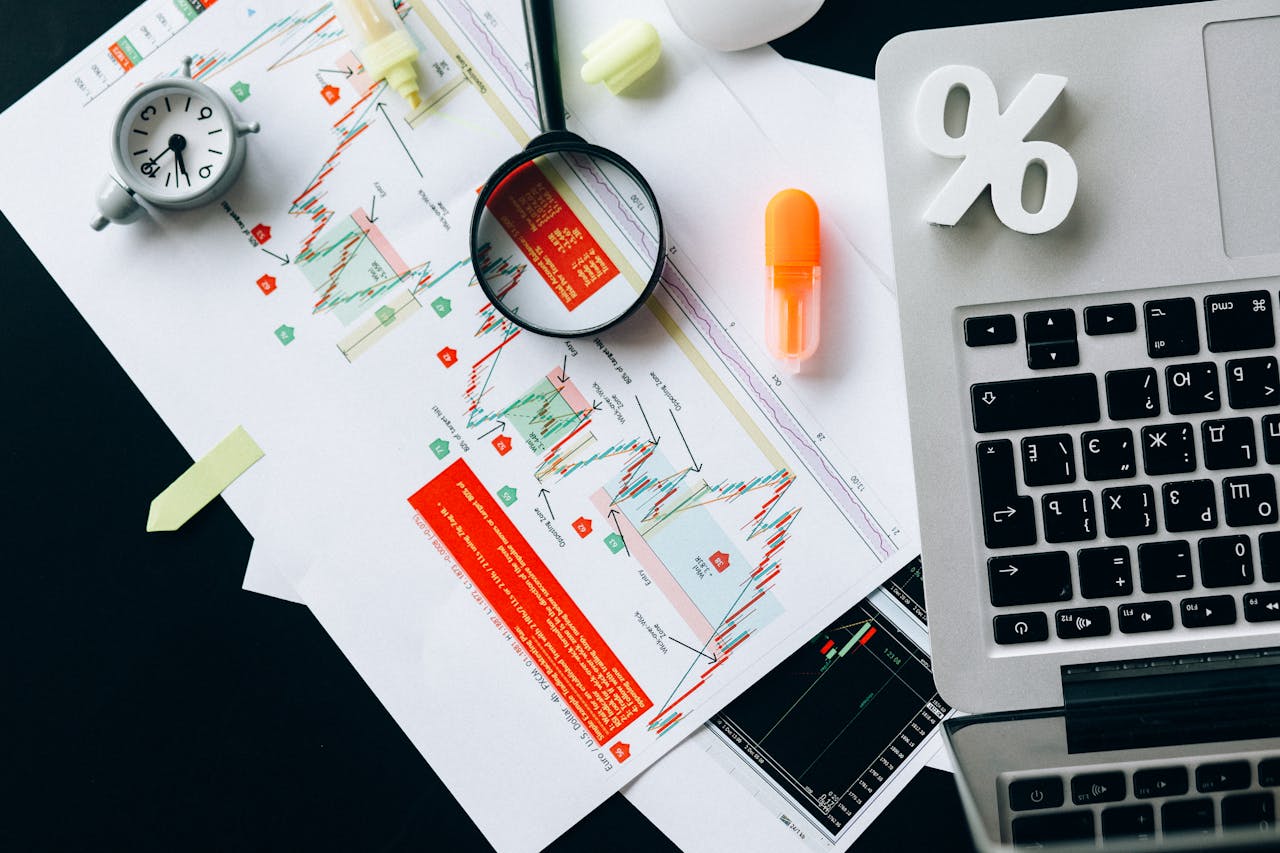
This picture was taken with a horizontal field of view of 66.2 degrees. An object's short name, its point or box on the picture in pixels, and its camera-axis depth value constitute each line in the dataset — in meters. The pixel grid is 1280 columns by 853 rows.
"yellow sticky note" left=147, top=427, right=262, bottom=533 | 0.79
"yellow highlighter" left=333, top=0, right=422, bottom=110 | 0.75
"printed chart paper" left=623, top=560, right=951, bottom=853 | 0.76
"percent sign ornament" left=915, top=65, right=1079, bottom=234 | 0.62
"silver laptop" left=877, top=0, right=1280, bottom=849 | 0.60
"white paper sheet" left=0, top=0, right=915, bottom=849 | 0.76
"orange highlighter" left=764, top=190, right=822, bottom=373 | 0.73
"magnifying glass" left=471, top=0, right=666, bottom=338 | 0.76
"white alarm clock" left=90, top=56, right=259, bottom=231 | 0.76
